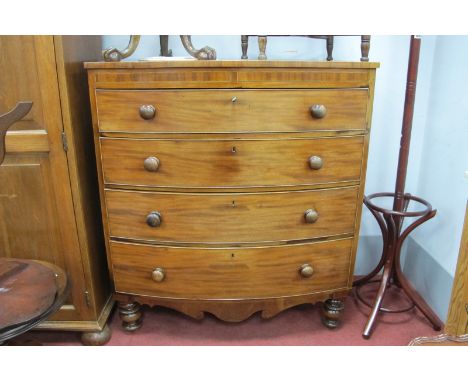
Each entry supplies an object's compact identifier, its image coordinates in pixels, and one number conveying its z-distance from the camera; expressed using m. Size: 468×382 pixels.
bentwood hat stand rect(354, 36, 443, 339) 1.62
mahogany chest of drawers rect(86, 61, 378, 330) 1.29
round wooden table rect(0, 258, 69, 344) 0.99
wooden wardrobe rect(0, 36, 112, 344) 1.27
